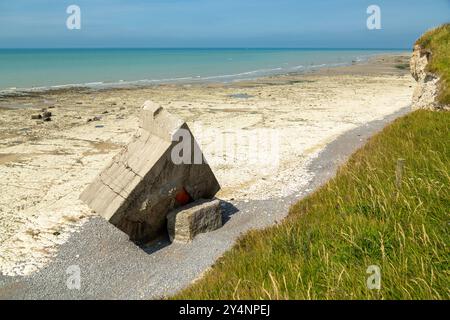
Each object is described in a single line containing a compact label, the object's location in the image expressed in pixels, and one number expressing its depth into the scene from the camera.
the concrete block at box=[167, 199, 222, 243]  7.99
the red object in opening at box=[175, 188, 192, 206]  8.36
